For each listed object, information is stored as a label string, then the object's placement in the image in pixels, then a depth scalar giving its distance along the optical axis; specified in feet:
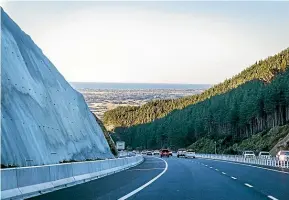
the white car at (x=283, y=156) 202.14
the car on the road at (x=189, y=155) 372.99
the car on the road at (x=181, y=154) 381.71
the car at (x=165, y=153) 394.93
